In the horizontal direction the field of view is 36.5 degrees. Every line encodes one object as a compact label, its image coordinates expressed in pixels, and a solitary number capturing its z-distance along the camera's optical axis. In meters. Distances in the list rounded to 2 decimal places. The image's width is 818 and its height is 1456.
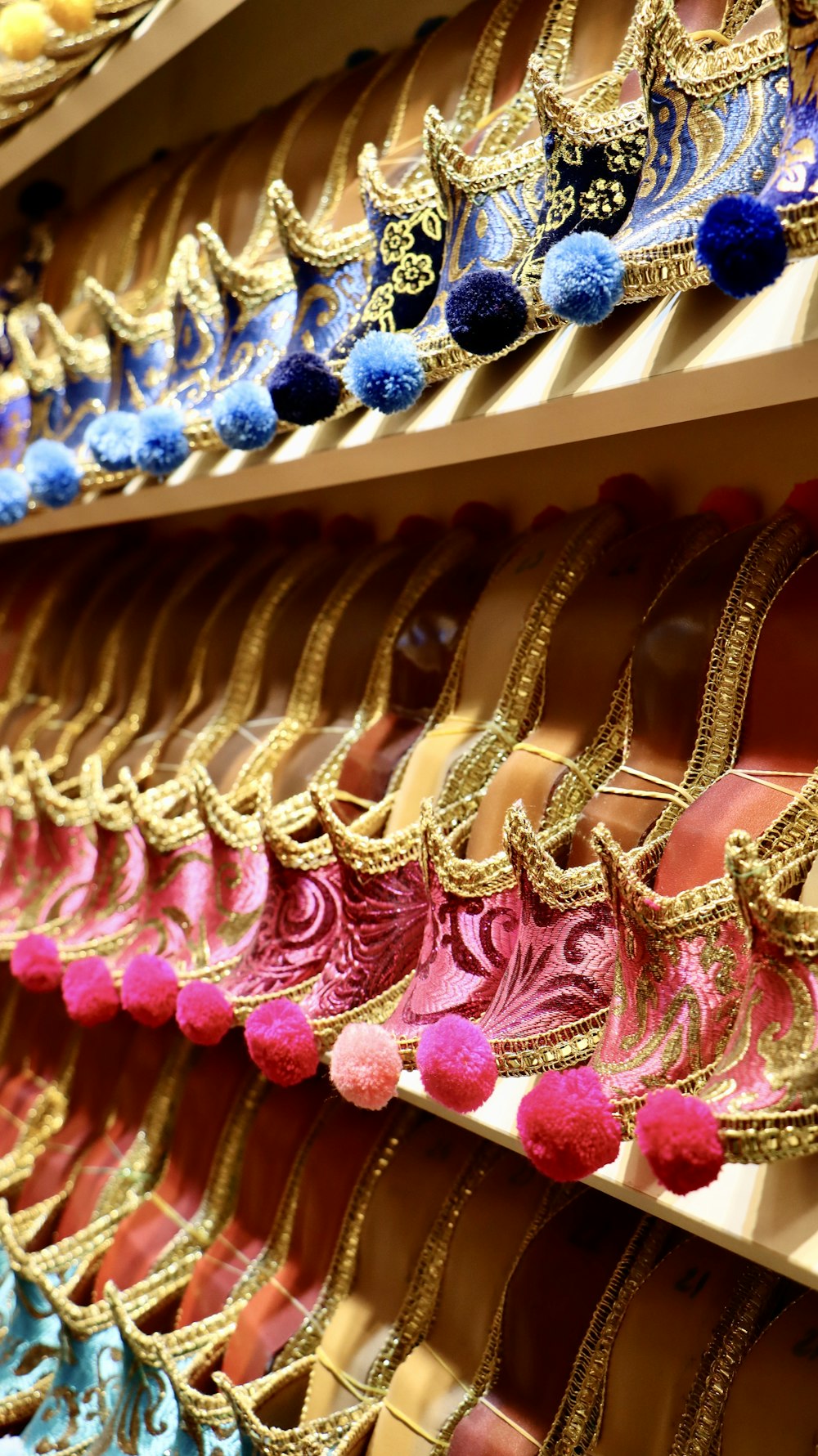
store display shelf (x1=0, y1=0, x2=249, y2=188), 1.04
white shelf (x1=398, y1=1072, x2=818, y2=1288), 0.55
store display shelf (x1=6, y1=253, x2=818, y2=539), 0.57
